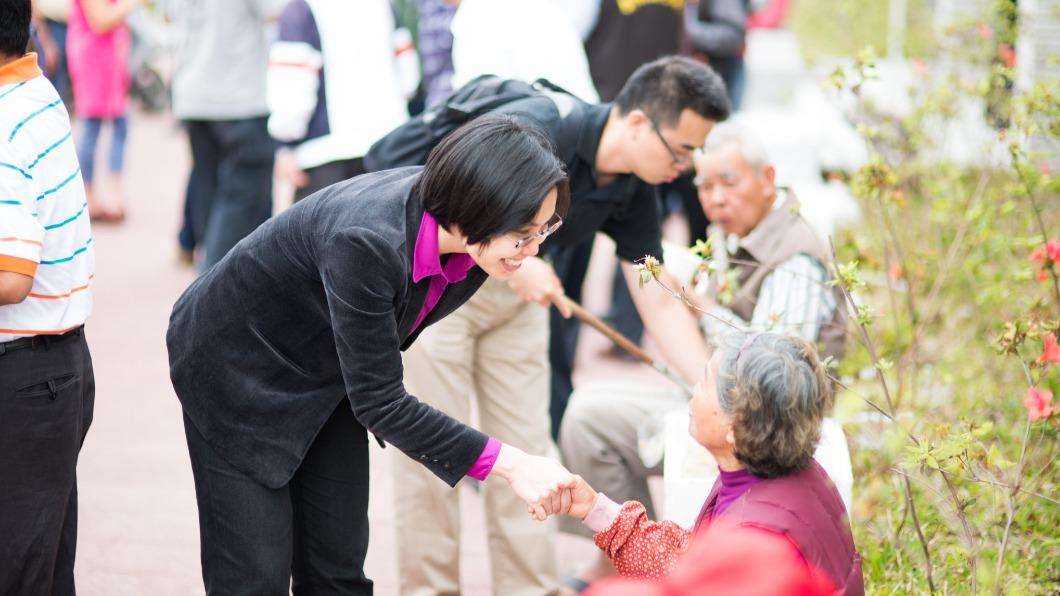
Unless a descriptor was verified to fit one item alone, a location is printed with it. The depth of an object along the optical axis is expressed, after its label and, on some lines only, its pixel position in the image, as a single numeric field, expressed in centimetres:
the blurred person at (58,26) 876
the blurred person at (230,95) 652
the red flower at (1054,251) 341
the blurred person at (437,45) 611
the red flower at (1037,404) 293
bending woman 250
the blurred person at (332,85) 564
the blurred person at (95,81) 820
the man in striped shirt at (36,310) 250
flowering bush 308
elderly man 400
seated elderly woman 255
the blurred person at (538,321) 362
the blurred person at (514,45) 488
